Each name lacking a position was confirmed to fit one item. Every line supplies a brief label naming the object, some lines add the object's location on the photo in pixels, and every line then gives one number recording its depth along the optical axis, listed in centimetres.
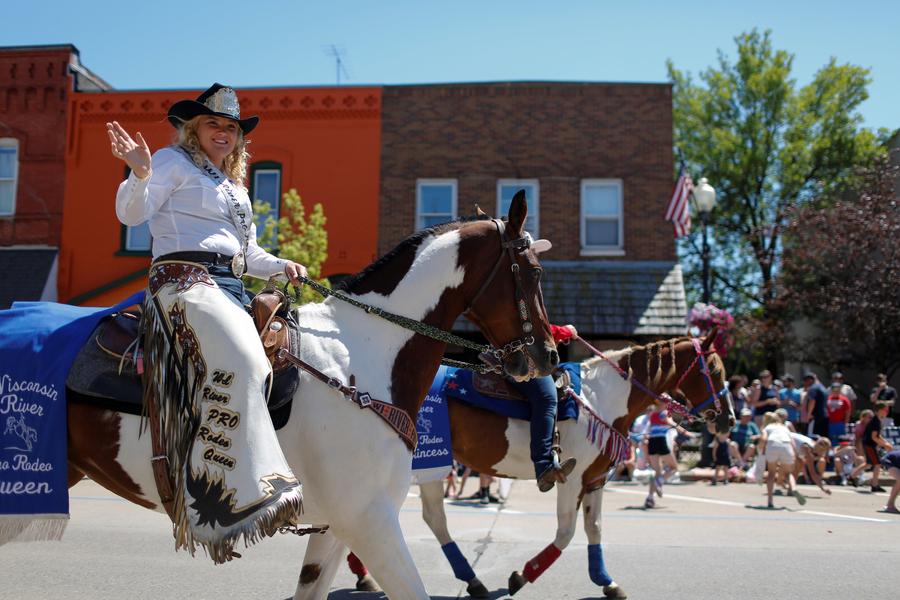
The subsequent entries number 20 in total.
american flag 1730
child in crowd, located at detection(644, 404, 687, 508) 1357
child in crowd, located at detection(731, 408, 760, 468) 1675
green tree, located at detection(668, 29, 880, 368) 3173
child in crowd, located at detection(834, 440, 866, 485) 1628
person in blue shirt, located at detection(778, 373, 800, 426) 1767
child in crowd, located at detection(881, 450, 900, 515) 1230
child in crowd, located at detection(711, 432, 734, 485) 1644
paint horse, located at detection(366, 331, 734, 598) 674
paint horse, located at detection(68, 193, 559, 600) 386
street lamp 1603
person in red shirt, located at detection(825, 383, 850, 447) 1694
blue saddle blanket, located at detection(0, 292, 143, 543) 387
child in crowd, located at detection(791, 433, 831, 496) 1473
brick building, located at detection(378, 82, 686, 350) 1959
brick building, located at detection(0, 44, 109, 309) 2062
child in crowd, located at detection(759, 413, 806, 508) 1298
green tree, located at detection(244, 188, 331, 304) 1711
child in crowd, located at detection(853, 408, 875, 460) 1620
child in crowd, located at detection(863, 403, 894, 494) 1566
